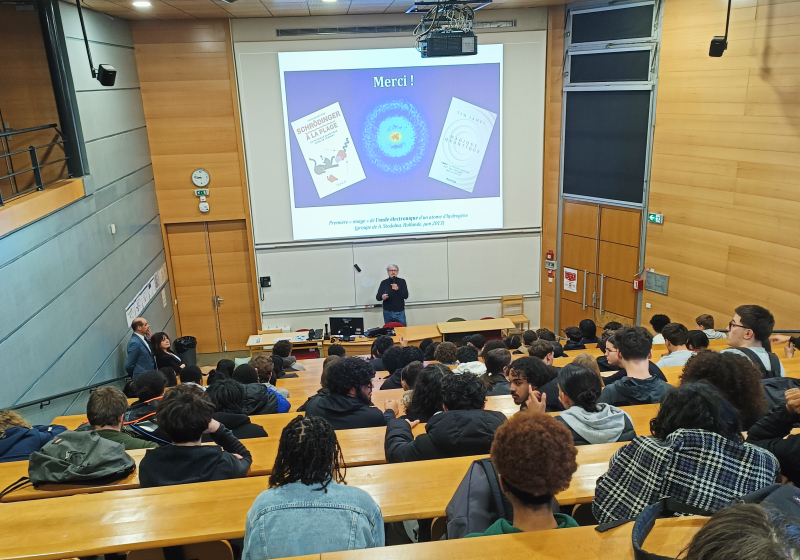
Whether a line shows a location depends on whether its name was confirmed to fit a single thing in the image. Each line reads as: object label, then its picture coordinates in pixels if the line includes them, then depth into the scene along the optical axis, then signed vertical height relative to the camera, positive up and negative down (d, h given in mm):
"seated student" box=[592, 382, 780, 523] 1838 -1150
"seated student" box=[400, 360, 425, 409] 4230 -1838
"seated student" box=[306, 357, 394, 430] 3548 -1706
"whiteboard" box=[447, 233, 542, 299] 9422 -2434
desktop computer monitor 8430 -2940
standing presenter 8945 -2676
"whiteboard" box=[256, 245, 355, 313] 9164 -2423
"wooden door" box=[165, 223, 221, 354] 9102 -2479
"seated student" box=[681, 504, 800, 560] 1079 -819
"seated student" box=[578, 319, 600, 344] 6965 -2591
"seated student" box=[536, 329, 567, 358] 6111 -2585
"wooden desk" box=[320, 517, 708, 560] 1665 -1264
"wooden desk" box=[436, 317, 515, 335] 8405 -3066
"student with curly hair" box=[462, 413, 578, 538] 1805 -1093
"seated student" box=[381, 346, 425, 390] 5703 -2310
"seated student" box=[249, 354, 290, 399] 5102 -2118
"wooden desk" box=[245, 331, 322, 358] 8477 -3154
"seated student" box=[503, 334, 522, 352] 6551 -2559
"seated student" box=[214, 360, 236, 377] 5431 -2253
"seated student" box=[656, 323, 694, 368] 5184 -2034
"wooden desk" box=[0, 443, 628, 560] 2109 -1474
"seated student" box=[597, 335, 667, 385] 4023 -1814
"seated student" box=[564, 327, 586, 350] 6781 -2639
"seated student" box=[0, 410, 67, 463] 3287 -1730
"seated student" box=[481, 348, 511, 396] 4543 -2010
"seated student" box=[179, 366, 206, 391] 5082 -2149
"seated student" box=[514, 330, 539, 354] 6586 -2549
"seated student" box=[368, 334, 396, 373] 6621 -2549
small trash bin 7852 -2982
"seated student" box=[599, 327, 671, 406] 3568 -1689
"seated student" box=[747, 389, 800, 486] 2088 -1280
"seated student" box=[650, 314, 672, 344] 6430 -2349
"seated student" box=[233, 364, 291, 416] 4008 -1913
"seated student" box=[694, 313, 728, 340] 6593 -2453
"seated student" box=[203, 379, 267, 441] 3473 -1752
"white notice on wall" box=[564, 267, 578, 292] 9219 -2668
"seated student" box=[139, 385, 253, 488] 2605 -1455
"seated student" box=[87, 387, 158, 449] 3189 -1543
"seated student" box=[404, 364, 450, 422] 3303 -1569
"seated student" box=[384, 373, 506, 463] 2799 -1543
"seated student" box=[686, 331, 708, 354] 5086 -2045
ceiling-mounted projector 6316 +869
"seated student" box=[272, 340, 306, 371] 6527 -2649
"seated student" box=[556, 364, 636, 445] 2871 -1506
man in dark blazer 6496 -2472
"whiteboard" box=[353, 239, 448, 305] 9250 -2332
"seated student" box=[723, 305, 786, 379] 3758 -1576
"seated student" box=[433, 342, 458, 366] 5352 -2174
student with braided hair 1896 -1276
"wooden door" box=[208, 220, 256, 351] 9180 -2495
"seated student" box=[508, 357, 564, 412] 3697 -1695
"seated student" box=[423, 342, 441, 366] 6035 -2421
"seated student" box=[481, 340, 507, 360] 5863 -2331
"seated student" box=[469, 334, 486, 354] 6899 -2669
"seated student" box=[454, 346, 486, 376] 5467 -2249
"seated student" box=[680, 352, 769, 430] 2615 -1241
